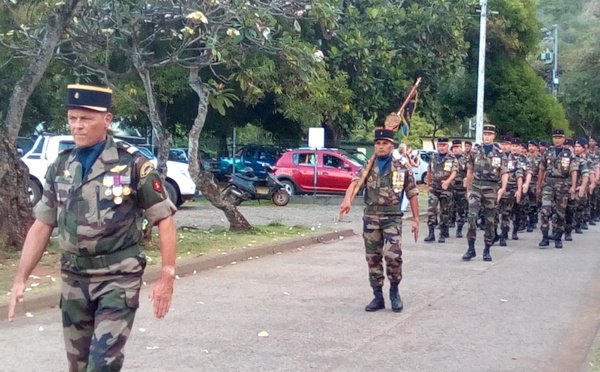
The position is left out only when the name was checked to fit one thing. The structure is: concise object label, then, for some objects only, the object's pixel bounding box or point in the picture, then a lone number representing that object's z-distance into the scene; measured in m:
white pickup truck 19.48
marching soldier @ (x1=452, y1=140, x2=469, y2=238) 17.38
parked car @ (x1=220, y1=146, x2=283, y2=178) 28.75
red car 26.16
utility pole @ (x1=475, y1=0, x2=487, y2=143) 27.33
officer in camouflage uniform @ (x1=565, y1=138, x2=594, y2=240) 16.23
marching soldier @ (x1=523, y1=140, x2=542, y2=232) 18.48
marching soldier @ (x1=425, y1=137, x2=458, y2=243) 16.53
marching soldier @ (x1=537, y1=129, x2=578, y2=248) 15.80
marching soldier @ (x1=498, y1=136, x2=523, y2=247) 16.05
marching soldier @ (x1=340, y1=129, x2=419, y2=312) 9.02
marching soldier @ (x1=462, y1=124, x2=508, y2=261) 13.19
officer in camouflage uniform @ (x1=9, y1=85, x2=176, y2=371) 4.67
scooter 23.41
